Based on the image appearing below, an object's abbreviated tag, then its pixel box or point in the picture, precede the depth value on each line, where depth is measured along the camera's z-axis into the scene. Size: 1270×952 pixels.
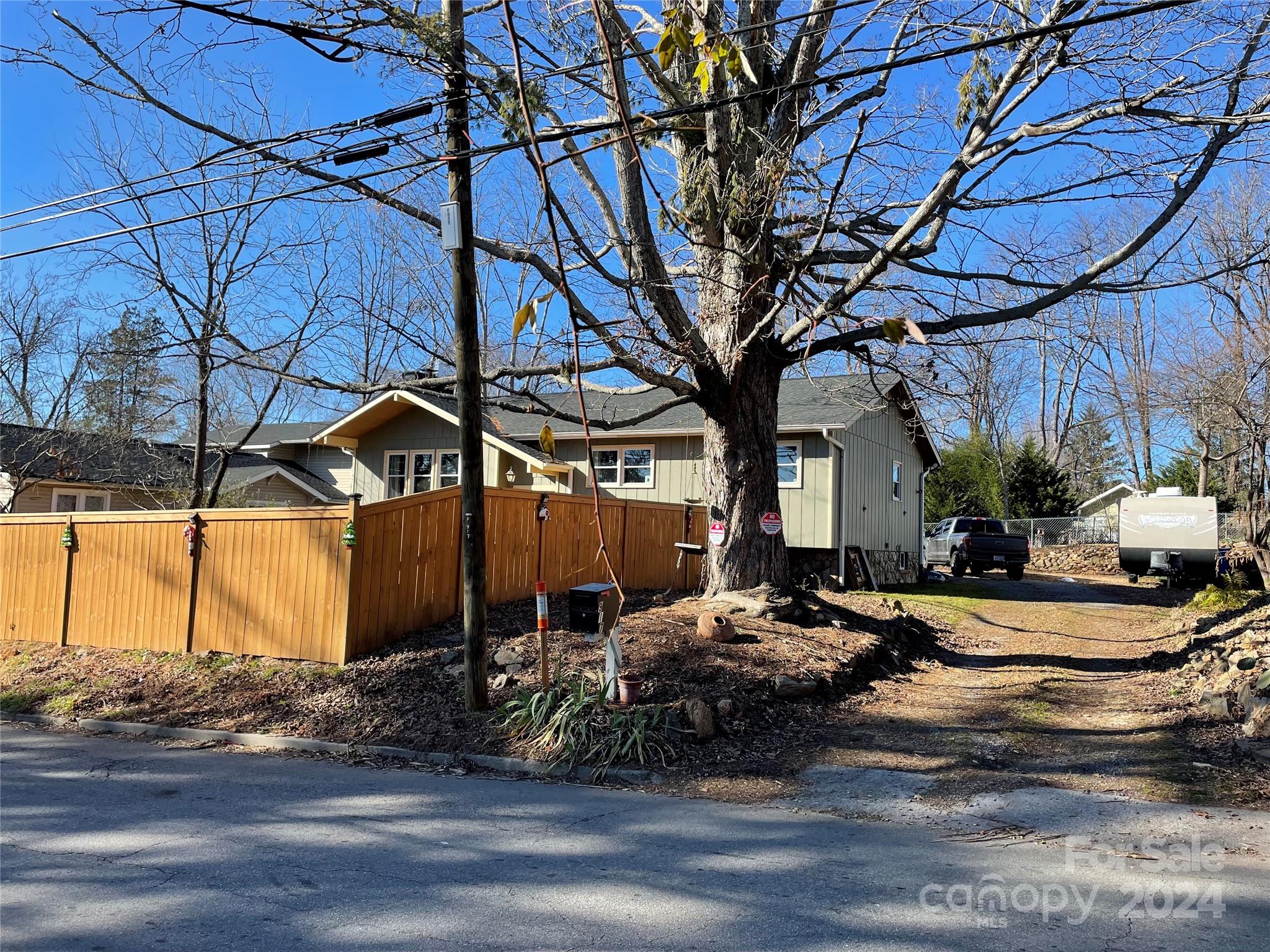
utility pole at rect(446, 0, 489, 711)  8.38
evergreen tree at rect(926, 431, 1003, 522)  38.50
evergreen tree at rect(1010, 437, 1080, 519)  38.50
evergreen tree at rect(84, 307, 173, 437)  14.81
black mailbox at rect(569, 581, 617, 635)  9.50
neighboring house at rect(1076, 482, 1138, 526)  52.09
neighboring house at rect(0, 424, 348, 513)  20.27
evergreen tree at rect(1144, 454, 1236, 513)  34.94
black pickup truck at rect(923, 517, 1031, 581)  26.69
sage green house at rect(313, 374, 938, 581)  20.50
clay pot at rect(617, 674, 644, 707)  8.16
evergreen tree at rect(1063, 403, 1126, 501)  53.78
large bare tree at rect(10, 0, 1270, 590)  8.80
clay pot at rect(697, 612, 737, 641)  10.09
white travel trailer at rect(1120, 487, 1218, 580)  24.39
